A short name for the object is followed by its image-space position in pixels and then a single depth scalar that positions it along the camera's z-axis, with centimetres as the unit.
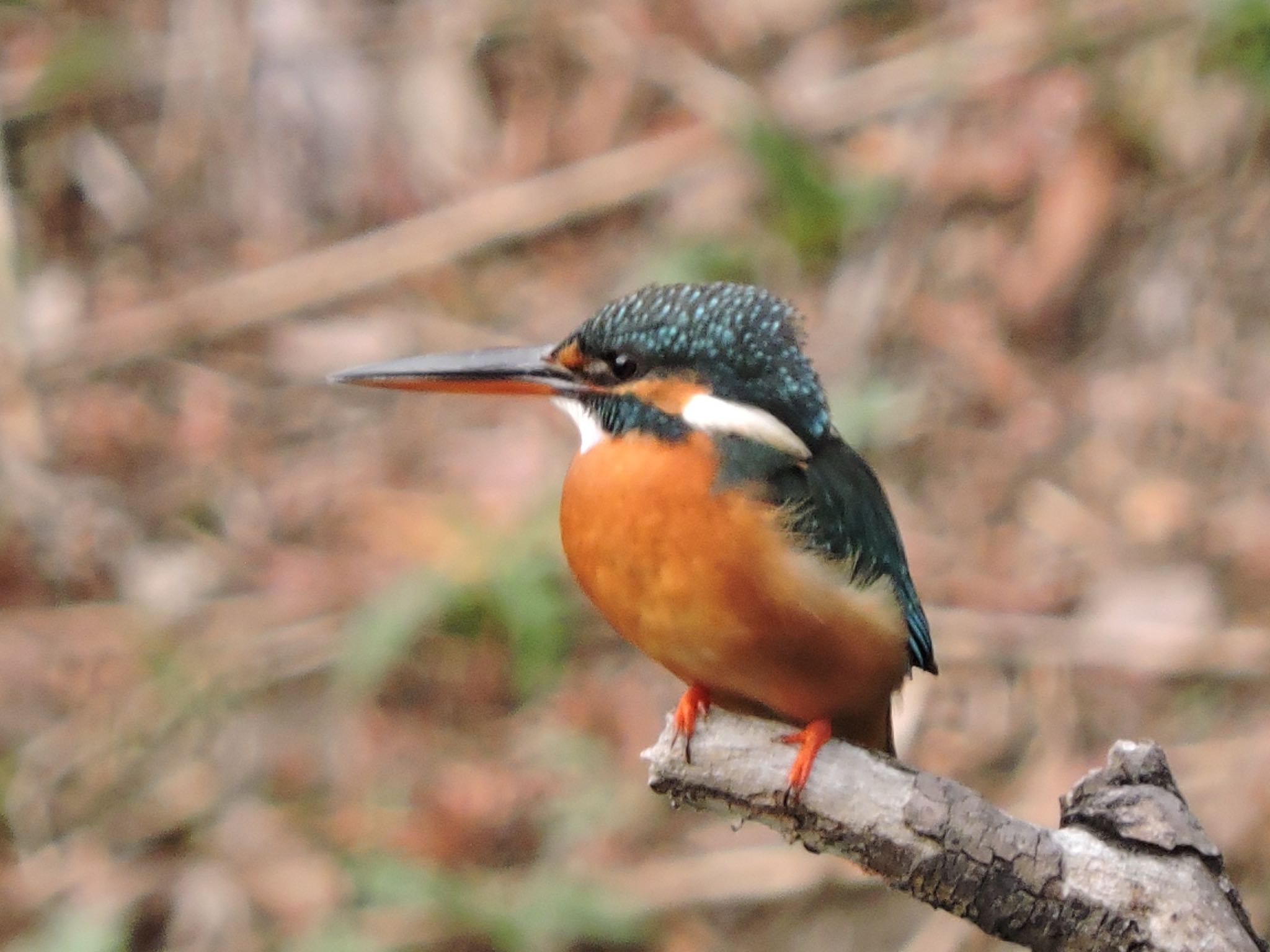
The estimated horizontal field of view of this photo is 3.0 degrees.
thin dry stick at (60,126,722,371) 538
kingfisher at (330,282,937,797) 400
